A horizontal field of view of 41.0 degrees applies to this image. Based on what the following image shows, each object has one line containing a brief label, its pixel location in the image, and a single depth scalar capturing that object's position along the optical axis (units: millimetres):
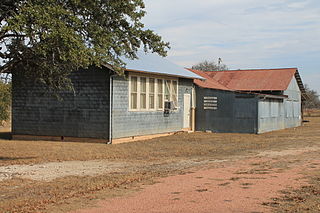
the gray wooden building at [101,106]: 19797
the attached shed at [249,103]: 25969
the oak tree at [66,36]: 10930
